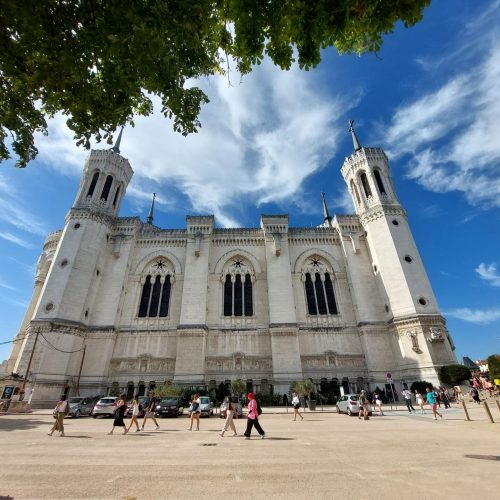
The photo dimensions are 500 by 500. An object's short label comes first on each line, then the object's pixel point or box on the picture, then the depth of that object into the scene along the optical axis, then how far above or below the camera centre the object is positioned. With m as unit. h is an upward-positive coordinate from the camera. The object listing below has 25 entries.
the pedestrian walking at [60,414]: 10.28 -0.08
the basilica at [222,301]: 25.03 +8.88
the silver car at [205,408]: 18.53 -0.06
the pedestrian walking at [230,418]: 10.18 -0.37
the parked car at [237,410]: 17.78 -0.21
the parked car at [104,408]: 18.78 +0.10
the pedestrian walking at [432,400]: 14.88 -0.03
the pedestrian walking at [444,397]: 19.94 +0.12
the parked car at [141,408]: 18.42 +0.05
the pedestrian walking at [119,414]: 10.99 -0.17
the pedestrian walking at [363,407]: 15.61 -0.27
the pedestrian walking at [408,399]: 18.51 +0.06
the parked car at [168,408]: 18.28 -0.01
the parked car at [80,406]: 18.83 +0.27
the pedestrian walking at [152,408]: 12.89 +0.02
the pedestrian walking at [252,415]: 9.20 -0.29
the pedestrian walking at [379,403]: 17.68 -0.35
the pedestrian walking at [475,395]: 21.78 +0.17
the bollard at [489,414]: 12.18 -0.60
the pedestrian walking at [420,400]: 17.91 -0.04
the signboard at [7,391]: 21.27 +1.43
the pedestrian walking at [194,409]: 12.31 -0.07
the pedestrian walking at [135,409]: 11.75 +0.00
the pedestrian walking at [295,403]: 15.88 +0.04
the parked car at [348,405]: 18.02 -0.15
